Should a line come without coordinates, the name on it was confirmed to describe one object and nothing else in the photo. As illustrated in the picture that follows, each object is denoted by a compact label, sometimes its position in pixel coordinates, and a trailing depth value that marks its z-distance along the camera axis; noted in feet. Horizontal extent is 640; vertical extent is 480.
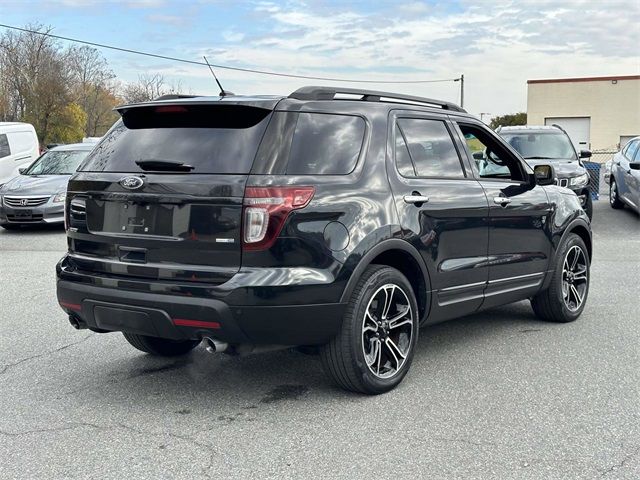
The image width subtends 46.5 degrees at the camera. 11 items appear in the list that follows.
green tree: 207.19
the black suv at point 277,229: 13.23
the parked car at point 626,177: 46.21
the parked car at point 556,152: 39.63
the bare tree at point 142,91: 229.45
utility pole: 179.83
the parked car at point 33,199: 44.11
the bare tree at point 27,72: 185.78
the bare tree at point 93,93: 236.18
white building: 141.38
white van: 53.80
